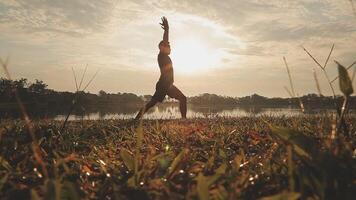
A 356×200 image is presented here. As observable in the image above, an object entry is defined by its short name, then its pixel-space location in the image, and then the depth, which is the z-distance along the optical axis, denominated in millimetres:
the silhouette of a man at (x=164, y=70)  11609
